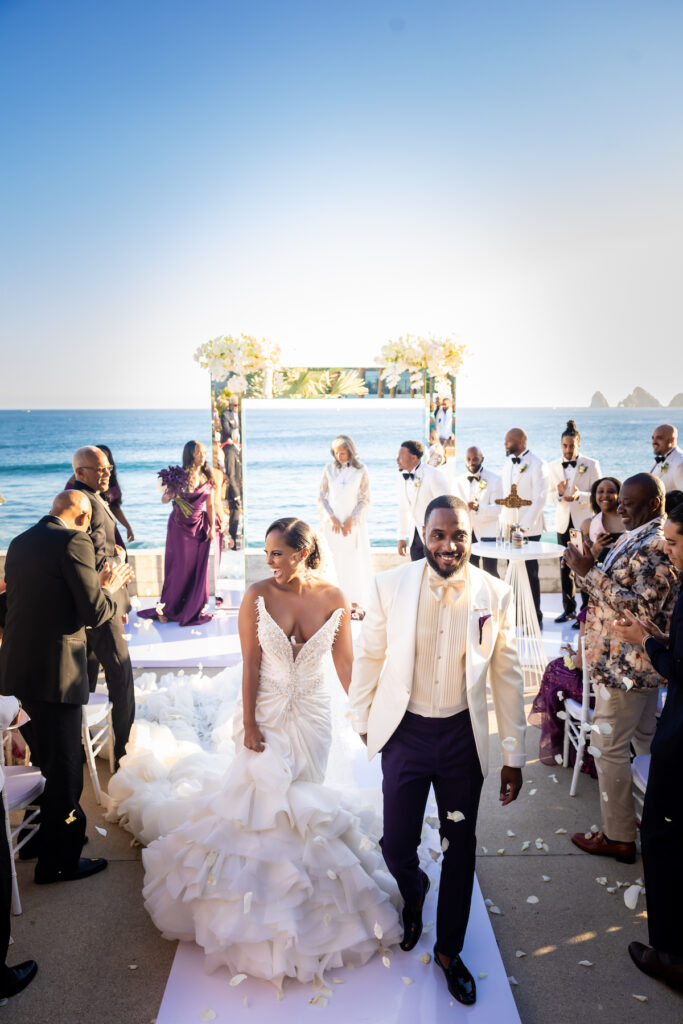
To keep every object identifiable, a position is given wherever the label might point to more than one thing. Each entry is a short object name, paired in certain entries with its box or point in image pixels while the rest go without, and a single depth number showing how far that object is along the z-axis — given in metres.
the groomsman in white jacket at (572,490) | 7.88
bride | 2.57
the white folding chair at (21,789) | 2.91
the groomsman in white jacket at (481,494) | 8.52
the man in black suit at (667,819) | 2.45
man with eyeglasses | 4.03
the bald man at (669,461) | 7.38
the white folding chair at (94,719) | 3.93
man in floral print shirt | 3.08
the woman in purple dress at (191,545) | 7.85
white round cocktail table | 5.97
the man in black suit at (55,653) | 3.15
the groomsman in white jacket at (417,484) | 7.23
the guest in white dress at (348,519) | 7.70
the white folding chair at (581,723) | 3.87
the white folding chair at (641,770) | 3.04
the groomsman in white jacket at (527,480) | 7.33
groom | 2.34
